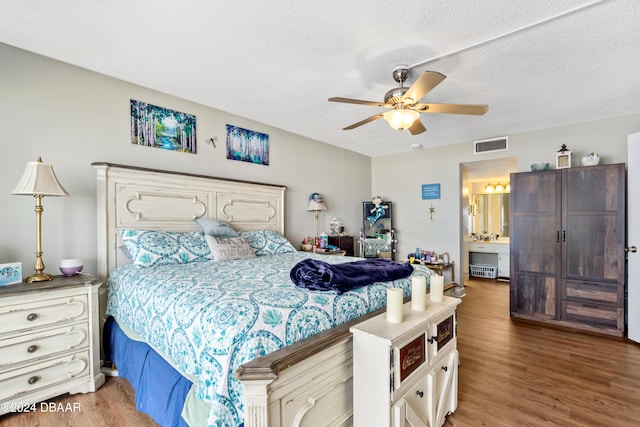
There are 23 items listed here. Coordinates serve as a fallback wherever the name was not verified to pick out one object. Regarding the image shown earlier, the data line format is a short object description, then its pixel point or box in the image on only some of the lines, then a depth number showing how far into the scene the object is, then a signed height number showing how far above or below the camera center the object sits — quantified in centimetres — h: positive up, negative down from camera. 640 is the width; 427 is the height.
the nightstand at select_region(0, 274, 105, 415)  177 -85
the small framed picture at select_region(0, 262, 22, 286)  190 -40
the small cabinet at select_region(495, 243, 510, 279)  555 -97
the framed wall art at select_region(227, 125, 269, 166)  351 +84
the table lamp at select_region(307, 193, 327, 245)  429 +11
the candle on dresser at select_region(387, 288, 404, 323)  145 -48
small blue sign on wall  489 +33
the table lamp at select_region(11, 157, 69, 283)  197 +17
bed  109 -54
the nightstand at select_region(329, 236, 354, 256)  452 -49
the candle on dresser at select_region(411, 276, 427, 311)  163 -48
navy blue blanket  157 -38
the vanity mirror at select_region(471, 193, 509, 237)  610 -9
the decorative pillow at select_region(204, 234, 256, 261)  265 -35
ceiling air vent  421 +97
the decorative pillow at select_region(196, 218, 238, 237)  294 -17
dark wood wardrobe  307 -43
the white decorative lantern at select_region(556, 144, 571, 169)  352 +64
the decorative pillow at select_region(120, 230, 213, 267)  232 -30
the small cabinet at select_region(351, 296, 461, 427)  128 -77
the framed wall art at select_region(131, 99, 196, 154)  278 +86
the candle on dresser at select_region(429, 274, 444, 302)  182 -50
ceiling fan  212 +79
